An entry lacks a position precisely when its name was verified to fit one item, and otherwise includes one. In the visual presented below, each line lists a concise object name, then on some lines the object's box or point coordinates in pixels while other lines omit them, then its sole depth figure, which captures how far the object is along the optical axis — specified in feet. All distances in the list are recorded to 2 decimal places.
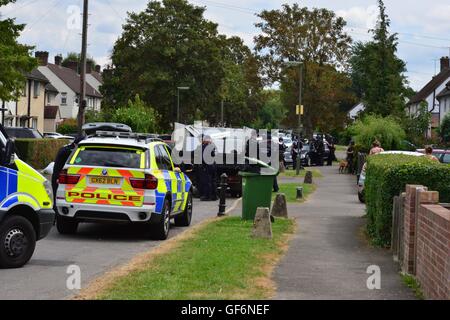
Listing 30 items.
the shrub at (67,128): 219.61
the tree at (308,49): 180.04
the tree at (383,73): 150.30
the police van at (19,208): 31.45
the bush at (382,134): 125.70
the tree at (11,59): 100.68
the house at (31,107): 183.21
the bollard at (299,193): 78.46
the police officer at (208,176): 72.28
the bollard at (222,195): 57.32
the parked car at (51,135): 166.91
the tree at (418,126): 135.87
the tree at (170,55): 204.23
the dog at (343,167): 135.54
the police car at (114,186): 41.78
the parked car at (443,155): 89.56
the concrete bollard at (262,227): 42.93
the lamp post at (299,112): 124.75
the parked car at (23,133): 116.57
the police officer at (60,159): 47.67
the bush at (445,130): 150.82
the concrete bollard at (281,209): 56.44
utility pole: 92.94
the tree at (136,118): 157.08
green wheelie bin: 52.44
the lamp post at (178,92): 197.41
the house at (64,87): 272.31
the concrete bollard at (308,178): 103.86
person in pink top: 79.72
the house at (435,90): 251.13
